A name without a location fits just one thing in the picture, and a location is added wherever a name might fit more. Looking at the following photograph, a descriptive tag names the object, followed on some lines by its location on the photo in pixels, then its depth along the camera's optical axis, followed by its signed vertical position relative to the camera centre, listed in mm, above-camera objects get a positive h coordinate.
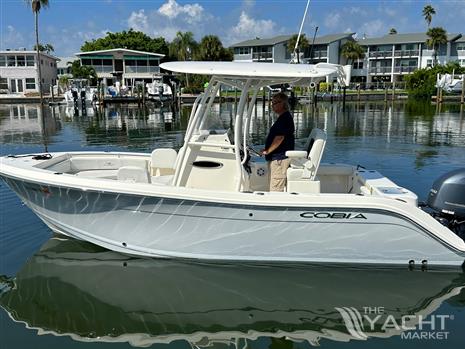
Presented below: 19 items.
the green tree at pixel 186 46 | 66625 +7989
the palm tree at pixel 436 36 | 62125 +8624
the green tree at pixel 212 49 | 64625 +7324
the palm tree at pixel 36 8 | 47606 +9695
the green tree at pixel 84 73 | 57156 +3704
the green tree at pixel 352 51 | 65938 +7136
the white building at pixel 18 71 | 57812 +3922
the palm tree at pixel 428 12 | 77312 +14753
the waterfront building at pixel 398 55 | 66688 +6613
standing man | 5797 -508
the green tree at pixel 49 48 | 100662 +11986
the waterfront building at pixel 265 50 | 70750 +8048
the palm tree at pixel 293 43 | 59356 +7816
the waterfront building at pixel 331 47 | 68625 +8100
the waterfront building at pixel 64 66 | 78888 +6250
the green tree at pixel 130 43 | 68812 +8848
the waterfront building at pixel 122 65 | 58812 +4799
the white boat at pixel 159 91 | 47656 +1139
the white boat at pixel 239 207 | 5145 -1204
